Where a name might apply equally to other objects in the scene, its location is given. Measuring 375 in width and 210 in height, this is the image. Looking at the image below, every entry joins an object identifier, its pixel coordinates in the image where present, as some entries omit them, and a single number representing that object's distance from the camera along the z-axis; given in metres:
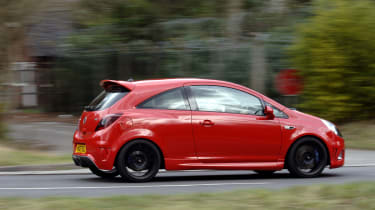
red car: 19.34
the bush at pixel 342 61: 35.56
